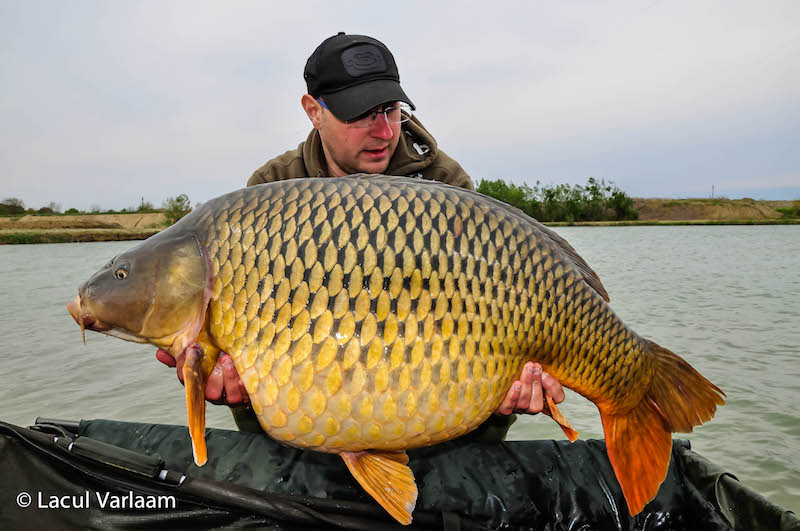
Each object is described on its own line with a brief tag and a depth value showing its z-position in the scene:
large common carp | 1.13
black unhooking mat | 1.31
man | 1.86
